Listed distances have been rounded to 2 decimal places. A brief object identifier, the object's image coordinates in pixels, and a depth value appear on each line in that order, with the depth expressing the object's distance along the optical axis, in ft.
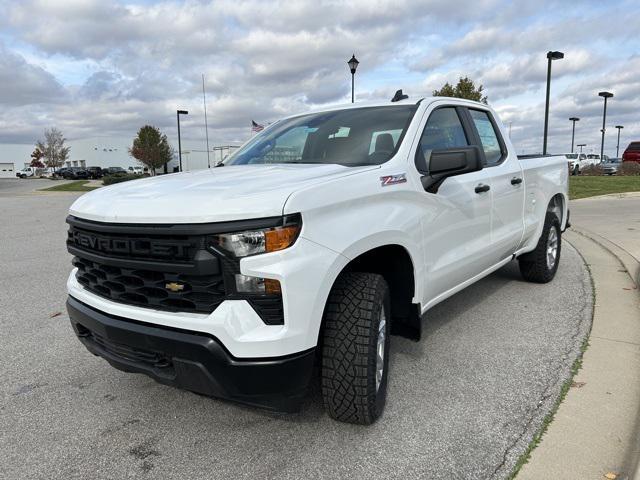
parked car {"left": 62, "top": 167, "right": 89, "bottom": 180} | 193.57
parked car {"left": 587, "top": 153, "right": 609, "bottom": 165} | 135.66
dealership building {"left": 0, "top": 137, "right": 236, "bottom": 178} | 244.83
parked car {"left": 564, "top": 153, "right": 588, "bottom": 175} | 104.54
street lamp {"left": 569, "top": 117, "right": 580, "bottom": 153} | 180.45
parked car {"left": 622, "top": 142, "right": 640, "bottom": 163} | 99.35
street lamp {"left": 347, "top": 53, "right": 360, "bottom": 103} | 53.06
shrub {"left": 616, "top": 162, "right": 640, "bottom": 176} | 89.61
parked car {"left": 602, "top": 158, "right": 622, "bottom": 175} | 102.06
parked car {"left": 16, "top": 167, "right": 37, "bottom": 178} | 278.46
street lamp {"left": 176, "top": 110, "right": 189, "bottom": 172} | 112.70
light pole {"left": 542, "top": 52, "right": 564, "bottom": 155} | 62.05
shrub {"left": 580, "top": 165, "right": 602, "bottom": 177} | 93.81
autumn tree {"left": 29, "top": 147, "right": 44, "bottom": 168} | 322.51
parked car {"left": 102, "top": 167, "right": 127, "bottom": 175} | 214.90
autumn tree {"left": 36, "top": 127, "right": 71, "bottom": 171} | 276.41
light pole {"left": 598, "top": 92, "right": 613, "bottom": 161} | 115.24
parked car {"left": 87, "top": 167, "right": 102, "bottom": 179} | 198.03
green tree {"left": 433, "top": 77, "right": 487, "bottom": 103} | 69.15
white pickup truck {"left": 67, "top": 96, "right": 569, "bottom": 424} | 7.09
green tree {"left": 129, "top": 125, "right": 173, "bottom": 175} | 194.39
